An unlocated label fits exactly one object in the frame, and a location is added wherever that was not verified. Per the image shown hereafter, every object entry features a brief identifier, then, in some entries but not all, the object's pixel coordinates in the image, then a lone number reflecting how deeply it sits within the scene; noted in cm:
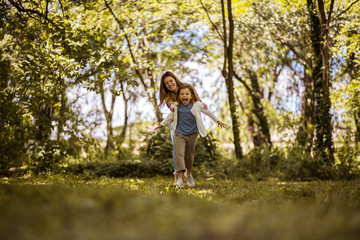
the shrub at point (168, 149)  1070
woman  668
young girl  624
